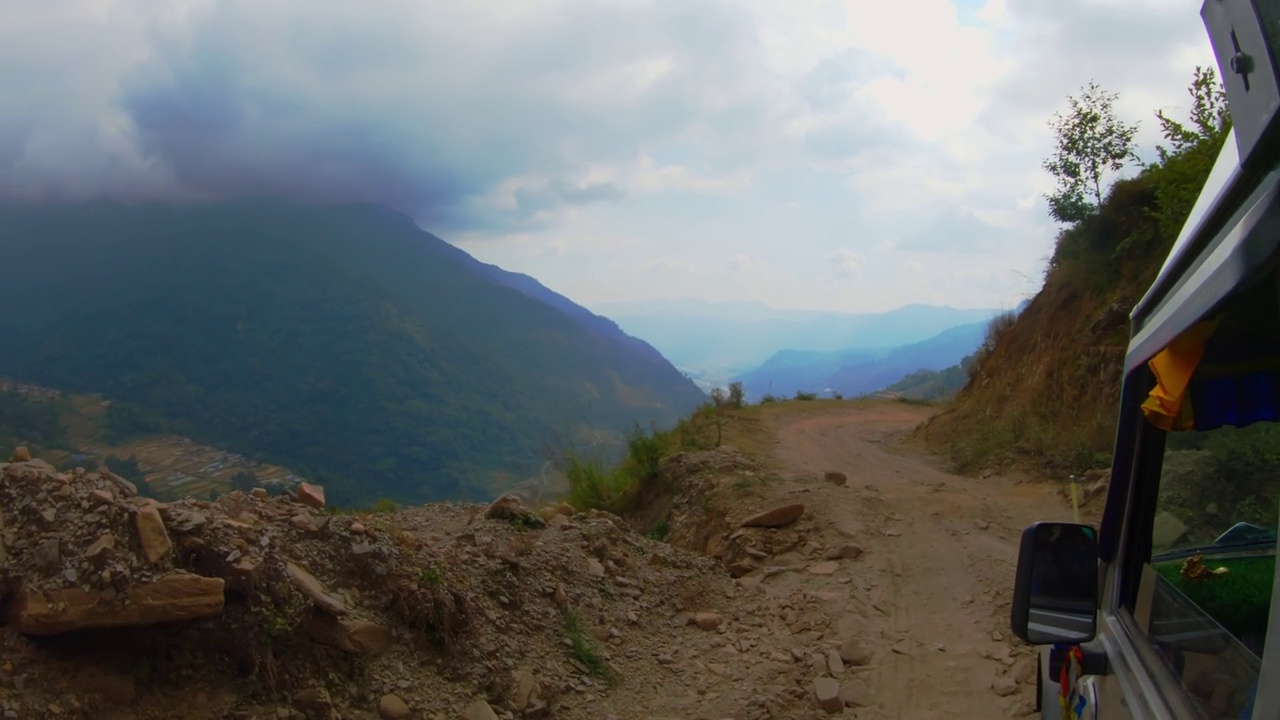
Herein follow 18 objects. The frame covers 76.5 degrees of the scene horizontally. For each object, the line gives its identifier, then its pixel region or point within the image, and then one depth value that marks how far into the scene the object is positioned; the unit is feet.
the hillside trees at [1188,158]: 32.42
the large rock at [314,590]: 13.76
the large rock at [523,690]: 15.08
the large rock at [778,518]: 28.66
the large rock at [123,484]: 14.70
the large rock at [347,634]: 13.82
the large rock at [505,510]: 23.57
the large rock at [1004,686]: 16.53
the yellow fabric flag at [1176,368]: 5.24
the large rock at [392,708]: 13.37
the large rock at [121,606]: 11.12
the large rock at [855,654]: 18.65
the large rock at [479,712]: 13.99
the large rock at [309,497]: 19.33
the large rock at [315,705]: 12.67
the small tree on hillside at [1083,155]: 46.91
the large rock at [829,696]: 16.52
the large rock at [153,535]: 12.28
